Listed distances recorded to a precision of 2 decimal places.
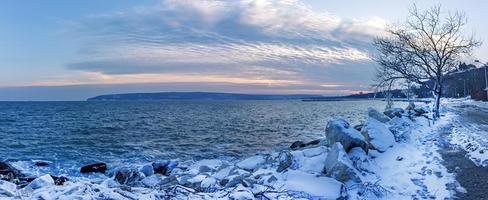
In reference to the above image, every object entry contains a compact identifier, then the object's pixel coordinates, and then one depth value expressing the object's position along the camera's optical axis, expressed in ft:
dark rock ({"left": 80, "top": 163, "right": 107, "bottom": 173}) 62.64
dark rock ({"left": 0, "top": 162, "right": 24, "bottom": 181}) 43.96
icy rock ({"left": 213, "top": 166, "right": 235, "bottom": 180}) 43.33
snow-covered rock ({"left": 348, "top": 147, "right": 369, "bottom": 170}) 42.09
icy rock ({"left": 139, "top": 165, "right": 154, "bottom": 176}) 56.03
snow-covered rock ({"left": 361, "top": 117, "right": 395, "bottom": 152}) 52.41
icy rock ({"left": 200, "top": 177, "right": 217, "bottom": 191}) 35.79
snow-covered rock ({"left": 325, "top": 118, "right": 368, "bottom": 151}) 47.06
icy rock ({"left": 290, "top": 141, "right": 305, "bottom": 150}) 76.43
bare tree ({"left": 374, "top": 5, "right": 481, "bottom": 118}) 94.12
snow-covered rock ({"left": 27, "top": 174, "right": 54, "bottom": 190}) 25.79
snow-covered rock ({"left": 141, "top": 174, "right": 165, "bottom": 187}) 47.73
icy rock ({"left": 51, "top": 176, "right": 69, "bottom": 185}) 29.38
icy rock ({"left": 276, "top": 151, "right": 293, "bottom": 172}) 41.68
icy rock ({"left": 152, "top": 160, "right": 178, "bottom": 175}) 59.98
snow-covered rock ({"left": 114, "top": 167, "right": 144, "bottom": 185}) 51.25
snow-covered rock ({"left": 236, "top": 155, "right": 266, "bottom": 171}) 47.29
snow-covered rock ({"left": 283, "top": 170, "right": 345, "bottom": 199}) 32.48
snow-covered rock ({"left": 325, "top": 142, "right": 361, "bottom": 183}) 36.47
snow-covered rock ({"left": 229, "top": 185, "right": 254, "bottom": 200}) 28.30
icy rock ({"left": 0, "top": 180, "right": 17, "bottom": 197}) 22.68
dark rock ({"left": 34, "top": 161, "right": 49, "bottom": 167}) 68.25
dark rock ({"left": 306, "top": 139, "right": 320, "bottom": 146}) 70.08
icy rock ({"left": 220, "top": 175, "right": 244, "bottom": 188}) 35.68
